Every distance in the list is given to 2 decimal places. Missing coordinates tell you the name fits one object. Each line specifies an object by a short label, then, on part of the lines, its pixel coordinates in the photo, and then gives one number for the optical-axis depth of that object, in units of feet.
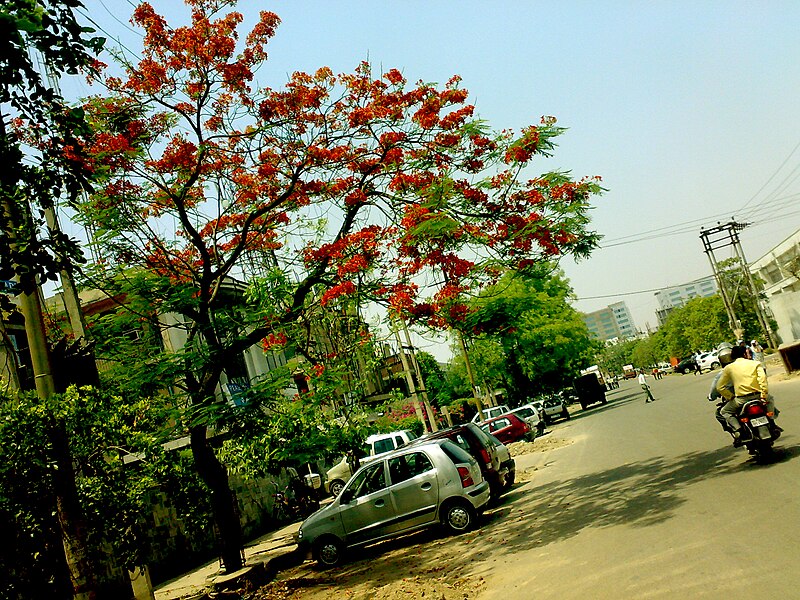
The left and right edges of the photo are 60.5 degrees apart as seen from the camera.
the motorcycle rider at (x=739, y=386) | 32.12
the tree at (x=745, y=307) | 209.77
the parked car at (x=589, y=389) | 182.94
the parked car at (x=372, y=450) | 90.43
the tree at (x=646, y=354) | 499.51
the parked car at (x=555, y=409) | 152.35
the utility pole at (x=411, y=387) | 119.34
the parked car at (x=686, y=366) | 230.89
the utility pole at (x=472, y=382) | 119.77
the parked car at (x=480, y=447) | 46.91
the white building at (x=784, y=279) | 143.64
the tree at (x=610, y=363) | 579.48
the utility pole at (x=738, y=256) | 183.01
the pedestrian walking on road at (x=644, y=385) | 128.96
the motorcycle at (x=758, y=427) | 31.86
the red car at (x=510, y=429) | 89.56
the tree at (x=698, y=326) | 239.30
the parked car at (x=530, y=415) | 114.01
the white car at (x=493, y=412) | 134.22
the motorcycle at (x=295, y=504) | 71.51
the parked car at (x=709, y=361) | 199.21
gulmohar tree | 39.88
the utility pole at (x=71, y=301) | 36.11
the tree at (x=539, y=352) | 164.35
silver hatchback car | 38.60
